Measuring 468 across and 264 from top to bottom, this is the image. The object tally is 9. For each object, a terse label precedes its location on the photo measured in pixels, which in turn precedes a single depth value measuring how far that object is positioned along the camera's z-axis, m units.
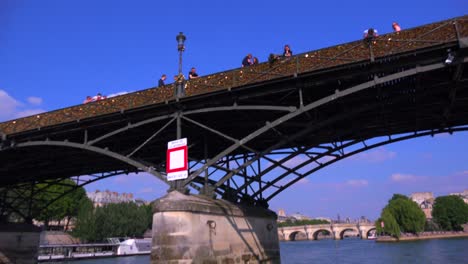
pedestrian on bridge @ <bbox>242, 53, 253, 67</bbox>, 18.44
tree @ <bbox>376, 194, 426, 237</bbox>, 91.94
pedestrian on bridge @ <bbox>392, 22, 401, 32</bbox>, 15.50
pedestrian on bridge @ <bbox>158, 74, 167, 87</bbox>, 20.46
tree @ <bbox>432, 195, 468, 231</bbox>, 124.62
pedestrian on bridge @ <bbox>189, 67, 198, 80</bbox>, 19.75
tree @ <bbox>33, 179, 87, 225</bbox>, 77.12
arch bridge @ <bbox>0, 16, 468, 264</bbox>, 14.42
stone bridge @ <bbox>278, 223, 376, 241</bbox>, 157.99
